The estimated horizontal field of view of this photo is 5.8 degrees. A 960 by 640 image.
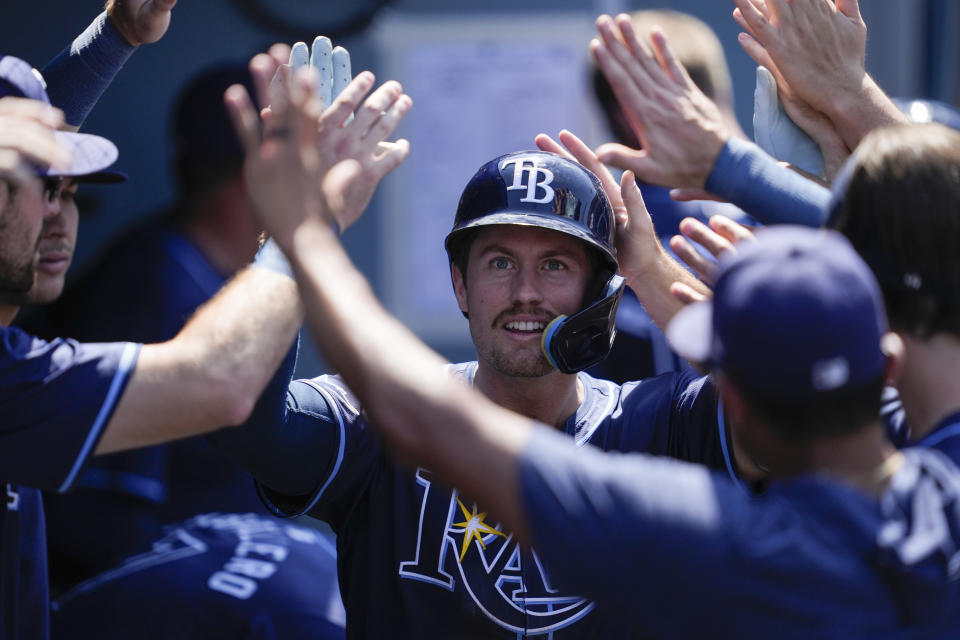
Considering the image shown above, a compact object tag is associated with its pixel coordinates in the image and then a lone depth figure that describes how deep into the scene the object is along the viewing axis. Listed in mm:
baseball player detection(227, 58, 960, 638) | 10168
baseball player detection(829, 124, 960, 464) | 10278
